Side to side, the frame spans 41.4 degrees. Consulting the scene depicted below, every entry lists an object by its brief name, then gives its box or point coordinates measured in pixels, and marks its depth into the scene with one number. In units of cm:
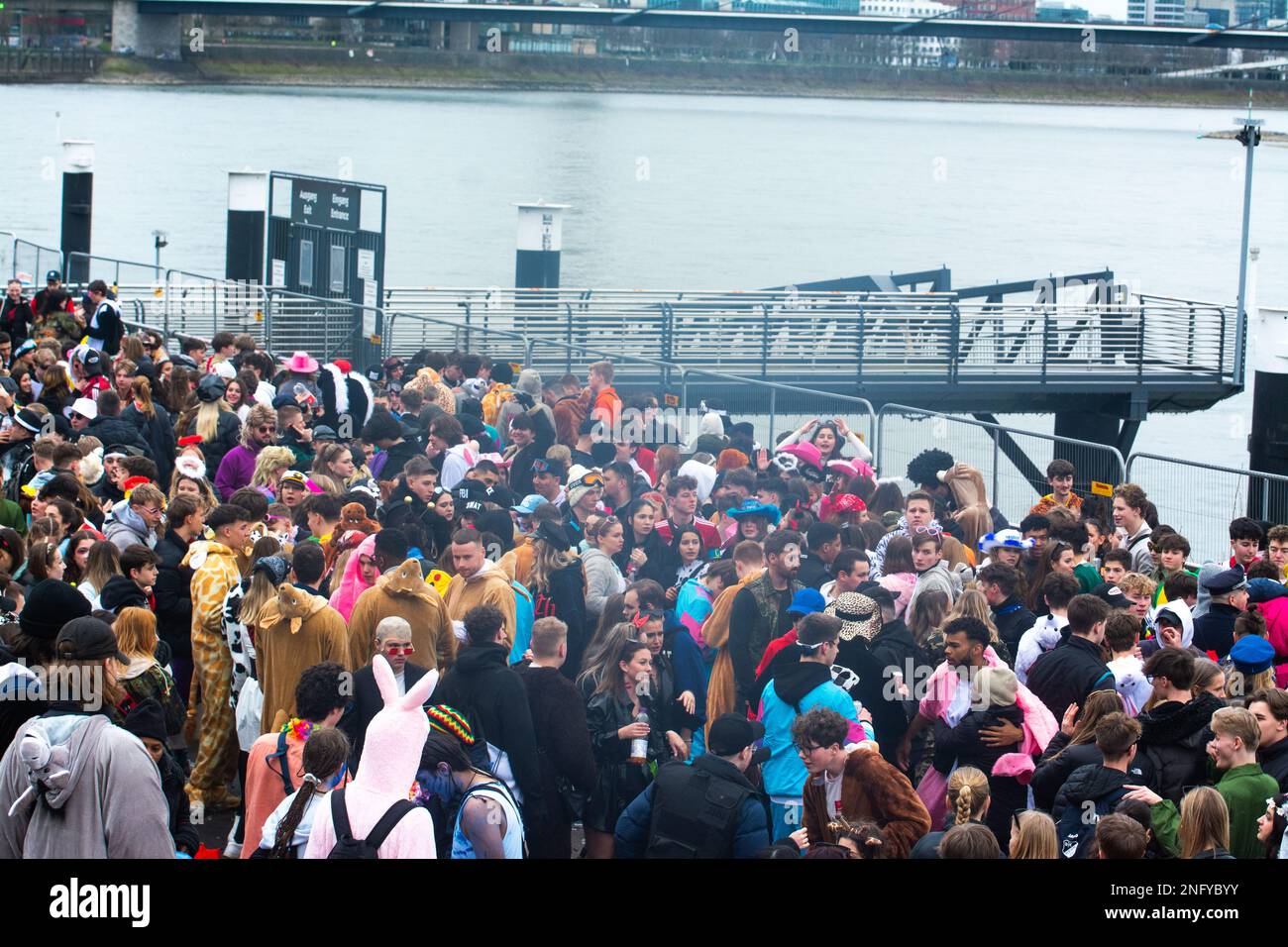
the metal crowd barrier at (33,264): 3406
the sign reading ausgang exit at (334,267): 2011
